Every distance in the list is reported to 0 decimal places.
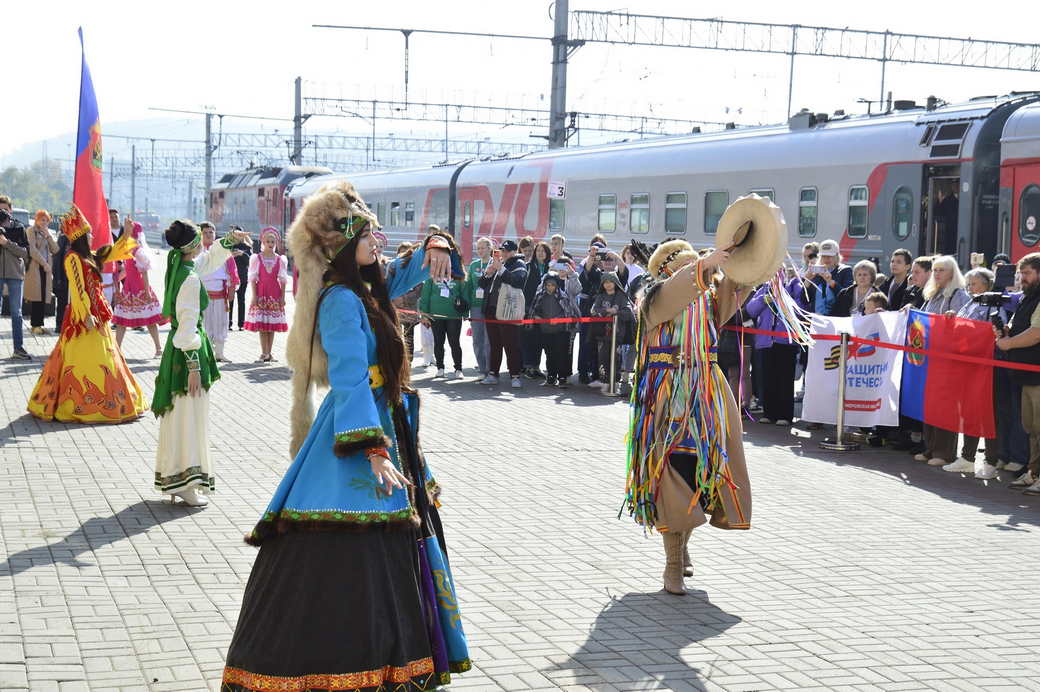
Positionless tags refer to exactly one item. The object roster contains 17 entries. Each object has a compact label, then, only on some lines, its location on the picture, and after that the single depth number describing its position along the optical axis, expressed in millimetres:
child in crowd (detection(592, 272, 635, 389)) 14977
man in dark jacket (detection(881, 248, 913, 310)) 12133
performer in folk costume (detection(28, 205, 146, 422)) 11359
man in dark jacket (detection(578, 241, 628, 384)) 15523
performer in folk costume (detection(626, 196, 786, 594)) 6590
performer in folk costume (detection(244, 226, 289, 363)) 16906
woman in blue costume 4465
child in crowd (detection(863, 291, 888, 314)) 11805
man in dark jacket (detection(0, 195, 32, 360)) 16125
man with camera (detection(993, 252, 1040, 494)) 9734
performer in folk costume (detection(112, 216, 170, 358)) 16281
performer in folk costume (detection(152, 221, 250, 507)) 8328
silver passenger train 16594
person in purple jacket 12719
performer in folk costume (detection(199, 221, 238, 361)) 16812
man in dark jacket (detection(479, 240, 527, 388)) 15625
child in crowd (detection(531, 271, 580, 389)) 15562
